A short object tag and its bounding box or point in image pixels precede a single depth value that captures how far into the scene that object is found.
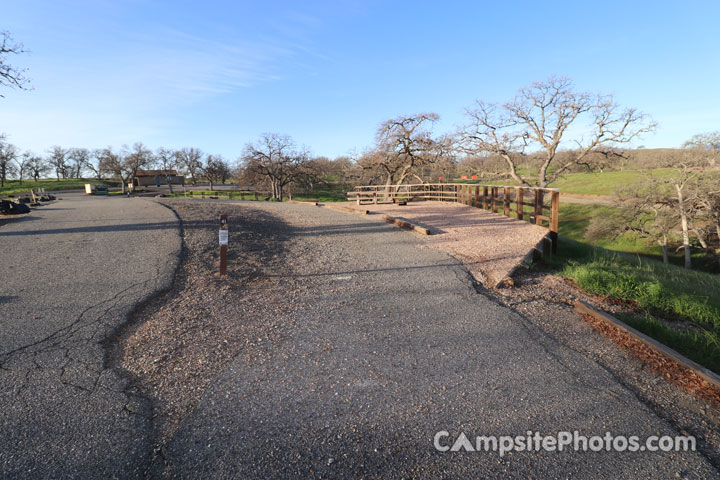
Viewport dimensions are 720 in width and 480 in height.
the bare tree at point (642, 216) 22.81
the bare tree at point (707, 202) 19.94
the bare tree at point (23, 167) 82.94
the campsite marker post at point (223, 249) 6.02
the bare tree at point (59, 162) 89.88
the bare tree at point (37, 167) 85.56
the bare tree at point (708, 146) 19.46
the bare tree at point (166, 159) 81.81
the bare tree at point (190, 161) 77.19
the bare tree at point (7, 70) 13.63
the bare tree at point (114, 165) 59.31
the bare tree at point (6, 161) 69.06
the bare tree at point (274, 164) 43.91
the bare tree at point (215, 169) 68.28
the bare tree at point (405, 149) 27.41
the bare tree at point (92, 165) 75.98
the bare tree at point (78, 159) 91.50
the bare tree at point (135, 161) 62.53
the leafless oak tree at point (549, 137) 24.41
